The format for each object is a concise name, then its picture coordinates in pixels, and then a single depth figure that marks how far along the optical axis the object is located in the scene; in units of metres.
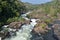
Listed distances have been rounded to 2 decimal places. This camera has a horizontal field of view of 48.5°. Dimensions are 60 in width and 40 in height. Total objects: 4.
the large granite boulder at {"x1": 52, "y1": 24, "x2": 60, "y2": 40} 11.24
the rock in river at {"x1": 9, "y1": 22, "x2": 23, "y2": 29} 12.51
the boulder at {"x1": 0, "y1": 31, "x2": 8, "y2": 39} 10.02
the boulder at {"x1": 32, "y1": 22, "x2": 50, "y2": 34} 11.90
